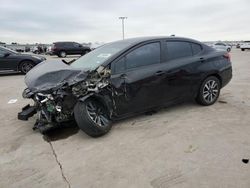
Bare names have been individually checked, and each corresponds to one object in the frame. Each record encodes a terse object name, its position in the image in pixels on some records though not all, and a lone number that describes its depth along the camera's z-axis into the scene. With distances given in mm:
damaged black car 3007
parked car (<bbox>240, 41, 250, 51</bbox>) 31383
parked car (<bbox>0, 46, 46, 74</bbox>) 8544
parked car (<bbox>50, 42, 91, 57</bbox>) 19779
